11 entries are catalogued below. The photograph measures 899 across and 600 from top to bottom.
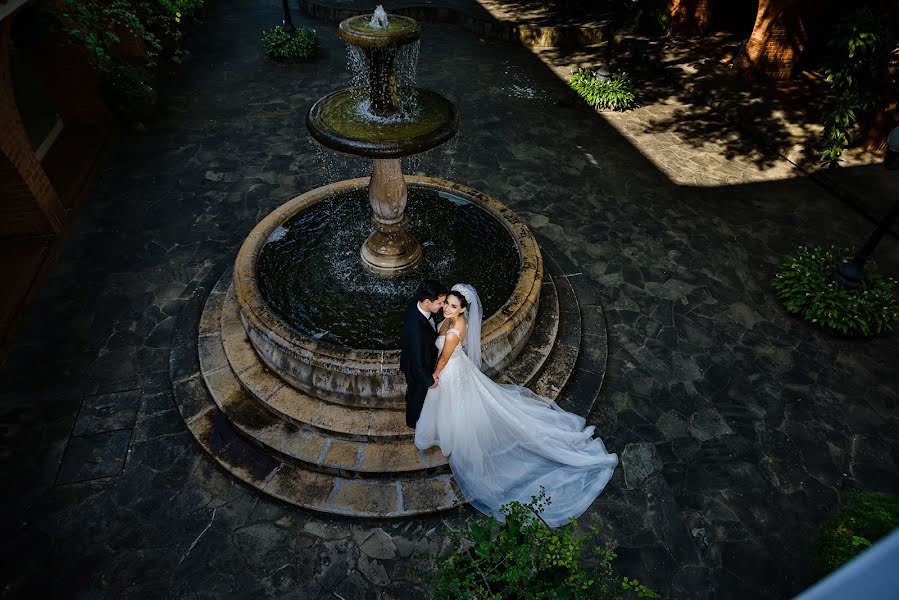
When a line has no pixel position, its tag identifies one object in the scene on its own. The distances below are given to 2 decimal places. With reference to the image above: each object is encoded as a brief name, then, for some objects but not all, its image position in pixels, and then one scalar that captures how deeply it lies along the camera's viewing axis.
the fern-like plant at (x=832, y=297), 7.26
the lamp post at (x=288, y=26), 14.46
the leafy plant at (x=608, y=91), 12.34
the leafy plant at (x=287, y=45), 13.98
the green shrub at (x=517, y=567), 3.47
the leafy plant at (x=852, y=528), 4.03
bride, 5.08
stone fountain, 5.48
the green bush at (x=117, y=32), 8.59
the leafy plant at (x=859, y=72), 9.42
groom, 4.84
